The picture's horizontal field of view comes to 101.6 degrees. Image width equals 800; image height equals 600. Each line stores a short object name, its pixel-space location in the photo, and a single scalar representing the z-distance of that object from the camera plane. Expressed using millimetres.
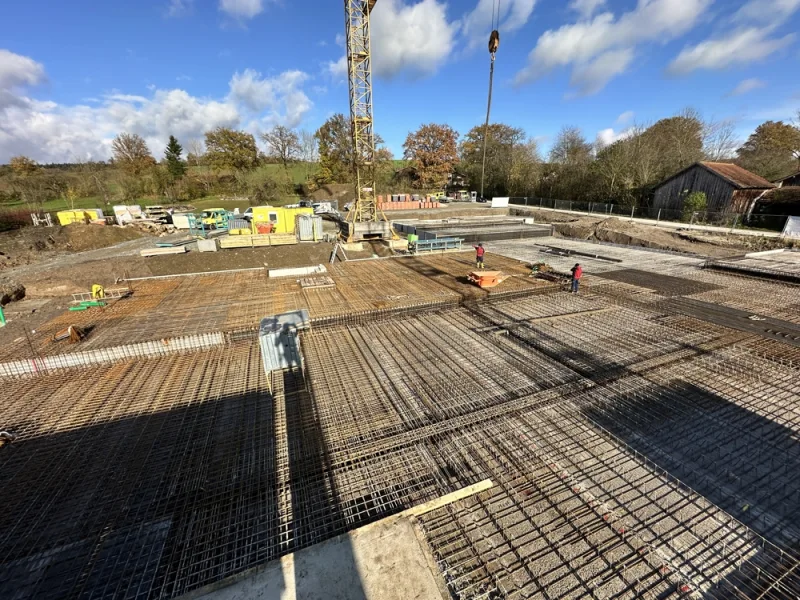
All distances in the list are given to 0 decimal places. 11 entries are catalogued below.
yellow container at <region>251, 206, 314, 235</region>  18719
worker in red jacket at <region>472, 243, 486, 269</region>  12195
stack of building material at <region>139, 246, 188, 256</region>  15771
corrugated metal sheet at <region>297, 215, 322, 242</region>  17984
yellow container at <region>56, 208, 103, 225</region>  23875
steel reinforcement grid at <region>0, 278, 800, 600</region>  3203
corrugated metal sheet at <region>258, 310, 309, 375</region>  6141
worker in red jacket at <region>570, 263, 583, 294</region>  10277
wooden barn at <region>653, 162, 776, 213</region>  23141
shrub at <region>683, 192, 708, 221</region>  24250
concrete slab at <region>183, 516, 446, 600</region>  2840
